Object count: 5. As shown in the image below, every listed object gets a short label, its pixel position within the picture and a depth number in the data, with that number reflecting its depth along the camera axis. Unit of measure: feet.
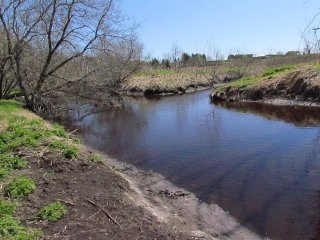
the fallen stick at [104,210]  14.48
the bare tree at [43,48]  42.29
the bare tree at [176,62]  159.45
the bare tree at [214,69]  108.24
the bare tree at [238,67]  111.69
